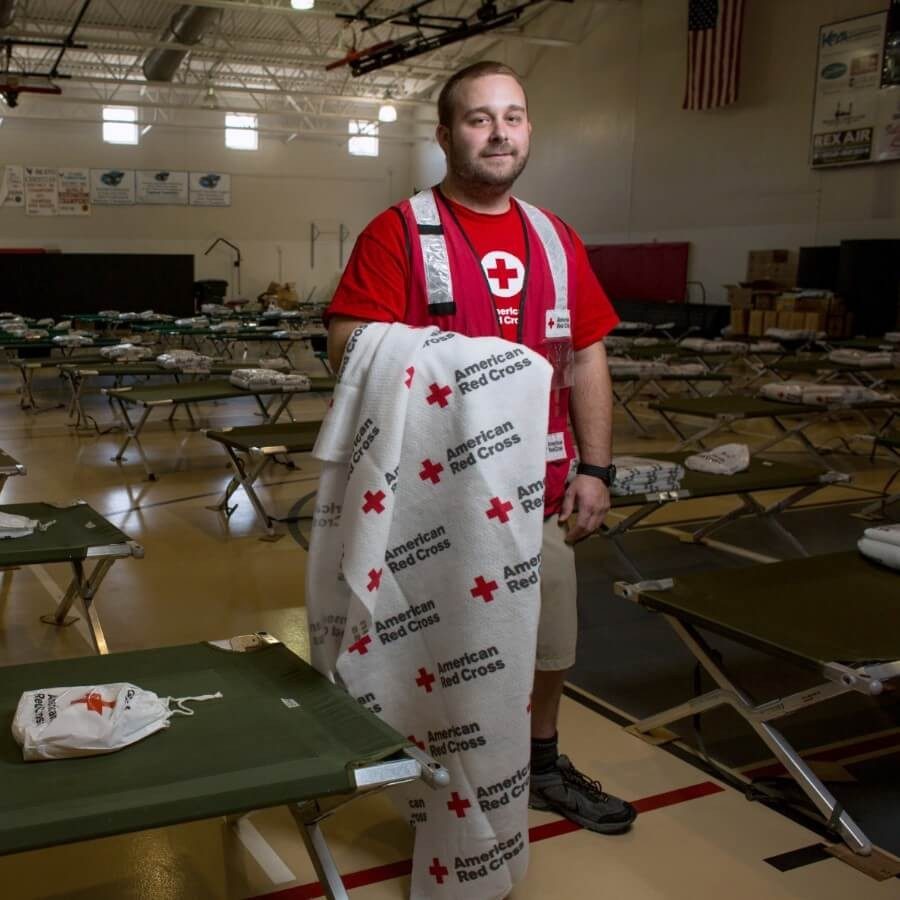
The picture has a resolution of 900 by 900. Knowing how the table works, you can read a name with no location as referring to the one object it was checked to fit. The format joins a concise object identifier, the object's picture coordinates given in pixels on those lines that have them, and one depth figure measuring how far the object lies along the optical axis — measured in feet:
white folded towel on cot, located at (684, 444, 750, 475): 15.37
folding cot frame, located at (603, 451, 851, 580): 13.70
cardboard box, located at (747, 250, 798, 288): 48.47
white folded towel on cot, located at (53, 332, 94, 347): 33.53
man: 6.77
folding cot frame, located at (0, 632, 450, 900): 5.17
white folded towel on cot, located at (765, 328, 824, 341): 37.40
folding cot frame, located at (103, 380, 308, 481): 20.71
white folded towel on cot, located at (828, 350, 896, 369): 29.43
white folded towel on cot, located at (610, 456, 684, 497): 13.78
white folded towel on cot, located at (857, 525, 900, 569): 10.05
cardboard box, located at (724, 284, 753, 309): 47.98
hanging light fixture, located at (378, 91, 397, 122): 52.34
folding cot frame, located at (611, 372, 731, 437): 27.80
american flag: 49.11
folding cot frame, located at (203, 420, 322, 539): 16.83
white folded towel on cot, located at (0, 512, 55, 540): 11.00
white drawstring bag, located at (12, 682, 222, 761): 5.84
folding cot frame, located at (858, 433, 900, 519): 18.53
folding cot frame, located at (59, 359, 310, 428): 26.30
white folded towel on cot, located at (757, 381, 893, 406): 22.22
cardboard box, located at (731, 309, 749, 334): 47.75
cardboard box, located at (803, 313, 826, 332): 43.42
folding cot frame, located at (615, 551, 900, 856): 7.63
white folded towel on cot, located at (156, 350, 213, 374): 26.84
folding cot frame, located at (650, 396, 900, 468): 20.52
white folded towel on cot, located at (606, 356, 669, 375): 28.14
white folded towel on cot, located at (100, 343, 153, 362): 29.63
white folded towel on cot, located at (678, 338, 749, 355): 35.12
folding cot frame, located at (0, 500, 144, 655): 10.35
